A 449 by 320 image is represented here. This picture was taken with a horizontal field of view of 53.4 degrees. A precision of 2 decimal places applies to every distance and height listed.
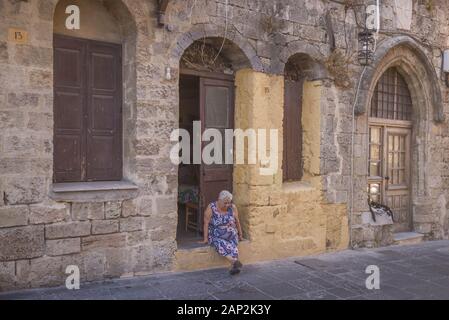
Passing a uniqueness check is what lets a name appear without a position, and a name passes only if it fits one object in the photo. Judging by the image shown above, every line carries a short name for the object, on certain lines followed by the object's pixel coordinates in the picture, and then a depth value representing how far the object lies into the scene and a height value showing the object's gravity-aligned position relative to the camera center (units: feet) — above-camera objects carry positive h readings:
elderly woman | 18.25 -2.94
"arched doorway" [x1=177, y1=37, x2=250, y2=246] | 19.74 +2.44
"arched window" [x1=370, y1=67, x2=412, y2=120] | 26.58 +3.67
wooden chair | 22.19 -3.03
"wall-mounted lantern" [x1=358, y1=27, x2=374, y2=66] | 23.84 +5.93
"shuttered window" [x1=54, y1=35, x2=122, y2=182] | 16.40 +1.75
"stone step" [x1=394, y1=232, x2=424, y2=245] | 26.01 -4.71
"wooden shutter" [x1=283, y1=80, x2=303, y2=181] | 22.56 +1.34
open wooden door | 20.03 +1.71
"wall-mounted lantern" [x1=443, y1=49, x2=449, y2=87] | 27.78 +6.06
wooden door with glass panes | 26.43 +0.71
